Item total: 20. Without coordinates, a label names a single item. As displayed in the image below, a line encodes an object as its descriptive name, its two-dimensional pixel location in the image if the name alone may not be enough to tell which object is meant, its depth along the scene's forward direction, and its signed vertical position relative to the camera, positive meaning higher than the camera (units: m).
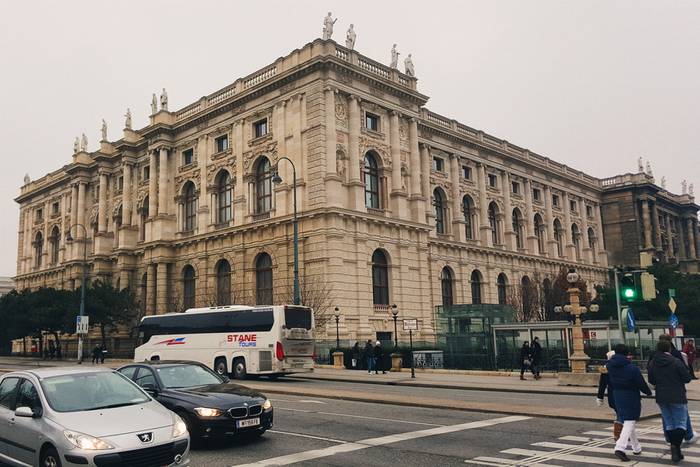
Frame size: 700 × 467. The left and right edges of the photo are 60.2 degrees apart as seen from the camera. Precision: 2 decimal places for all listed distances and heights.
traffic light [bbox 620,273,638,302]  17.17 +0.94
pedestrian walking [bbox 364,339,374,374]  31.22 -1.32
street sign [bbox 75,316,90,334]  44.00 +1.17
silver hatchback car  7.49 -1.10
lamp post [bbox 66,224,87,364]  46.34 +2.27
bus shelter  30.89 -0.90
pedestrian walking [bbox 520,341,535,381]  26.97 -1.41
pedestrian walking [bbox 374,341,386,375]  30.92 -1.40
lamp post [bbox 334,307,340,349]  37.67 +0.12
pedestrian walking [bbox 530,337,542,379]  26.92 -1.41
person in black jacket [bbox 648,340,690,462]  9.67 -1.19
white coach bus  27.09 -0.20
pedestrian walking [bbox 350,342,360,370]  34.84 -1.50
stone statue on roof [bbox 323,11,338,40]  43.88 +22.03
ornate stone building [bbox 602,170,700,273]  80.75 +13.78
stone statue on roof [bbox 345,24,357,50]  45.30 +21.74
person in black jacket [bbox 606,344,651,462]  9.77 -1.19
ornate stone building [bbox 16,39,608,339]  42.44 +11.41
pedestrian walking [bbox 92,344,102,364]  46.34 -1.10
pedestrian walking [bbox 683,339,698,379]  26.17 -1.35
